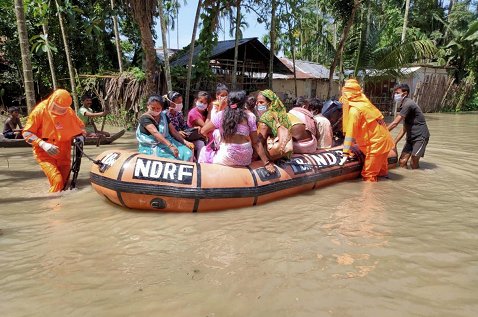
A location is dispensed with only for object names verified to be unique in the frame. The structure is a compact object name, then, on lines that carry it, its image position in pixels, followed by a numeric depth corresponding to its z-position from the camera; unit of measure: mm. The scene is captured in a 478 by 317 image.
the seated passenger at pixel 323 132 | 6113
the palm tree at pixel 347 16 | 14248
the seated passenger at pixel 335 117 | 6539
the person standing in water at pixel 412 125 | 6543
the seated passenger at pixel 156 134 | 4840
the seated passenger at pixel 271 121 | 4797
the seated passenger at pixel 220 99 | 5633
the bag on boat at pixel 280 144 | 4902
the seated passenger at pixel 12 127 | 8375
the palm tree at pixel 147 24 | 10273
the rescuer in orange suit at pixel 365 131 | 5680
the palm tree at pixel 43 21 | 9469
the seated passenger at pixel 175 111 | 5484
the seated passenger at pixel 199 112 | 5875
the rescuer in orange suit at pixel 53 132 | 5062
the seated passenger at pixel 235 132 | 4477
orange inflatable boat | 4379
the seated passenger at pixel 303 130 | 5590
